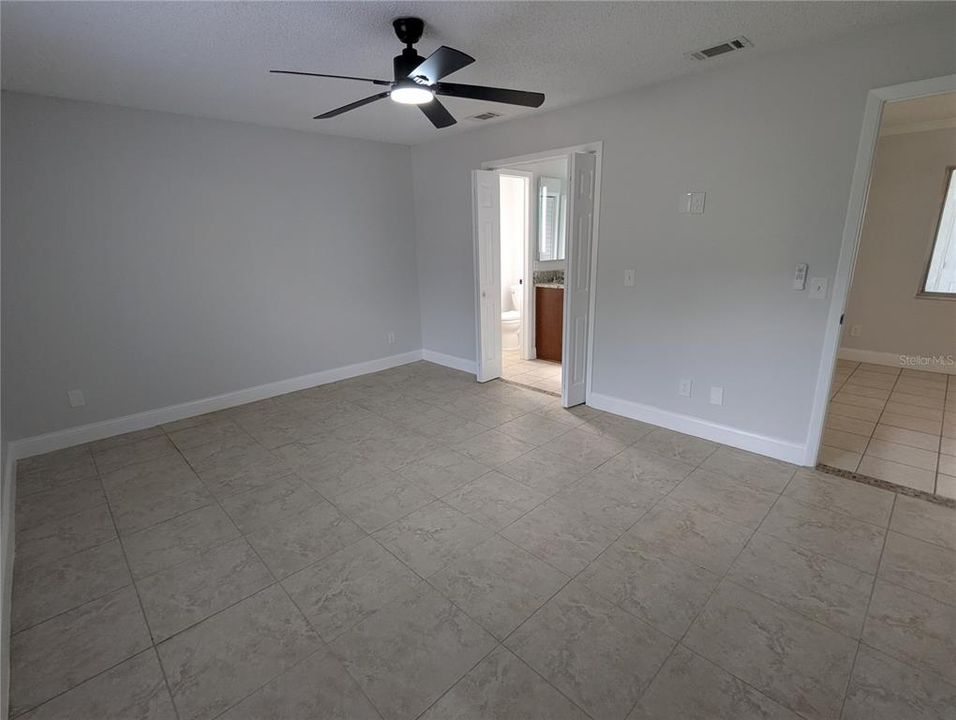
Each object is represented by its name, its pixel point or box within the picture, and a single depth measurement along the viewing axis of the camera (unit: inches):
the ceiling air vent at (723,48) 90.7
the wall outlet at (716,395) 121.6
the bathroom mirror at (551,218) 202.7
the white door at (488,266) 164.4
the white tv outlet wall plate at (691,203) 115.2
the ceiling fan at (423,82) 74.4
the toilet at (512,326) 228.1
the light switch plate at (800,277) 102.2
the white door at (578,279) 132.2
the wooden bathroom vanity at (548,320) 201.6
